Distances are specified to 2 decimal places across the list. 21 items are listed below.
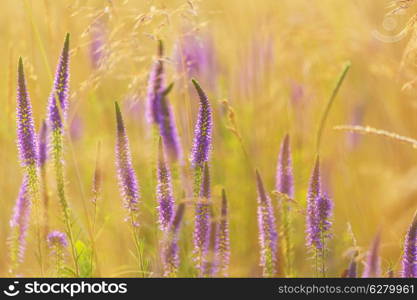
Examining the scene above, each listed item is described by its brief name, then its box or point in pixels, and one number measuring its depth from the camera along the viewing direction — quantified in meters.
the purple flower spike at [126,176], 4.02
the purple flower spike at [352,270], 4.13
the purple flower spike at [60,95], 4.04
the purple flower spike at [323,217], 4.14
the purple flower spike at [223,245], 4.11
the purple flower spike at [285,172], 4.58
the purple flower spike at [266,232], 4.18
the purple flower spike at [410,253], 3.77
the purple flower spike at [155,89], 4.85
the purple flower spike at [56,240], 4.36
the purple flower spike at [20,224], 4.54
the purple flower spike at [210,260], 4.08
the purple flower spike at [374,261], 3.91
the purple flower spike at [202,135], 3.91
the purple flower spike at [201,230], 4.03
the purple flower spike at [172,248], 3.60
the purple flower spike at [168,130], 4.79
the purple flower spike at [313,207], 4.14
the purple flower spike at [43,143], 4.25
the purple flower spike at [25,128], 3.95
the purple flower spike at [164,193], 4.04
